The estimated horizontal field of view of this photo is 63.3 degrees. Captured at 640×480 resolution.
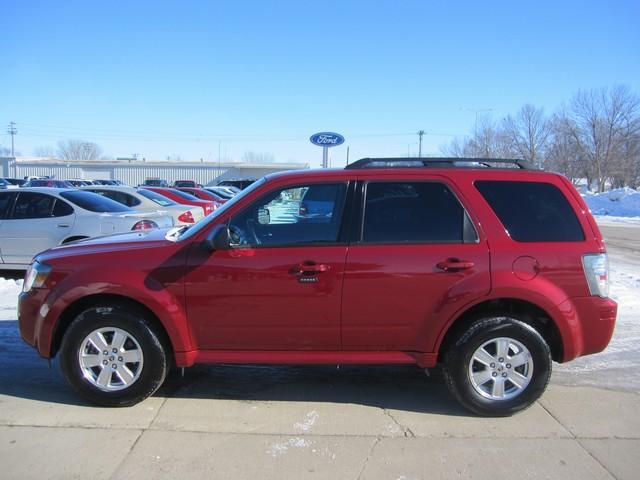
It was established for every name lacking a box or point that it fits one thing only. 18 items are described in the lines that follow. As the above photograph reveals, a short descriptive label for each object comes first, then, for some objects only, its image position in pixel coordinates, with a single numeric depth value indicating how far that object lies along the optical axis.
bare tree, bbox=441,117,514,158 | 54.88
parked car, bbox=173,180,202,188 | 42.53
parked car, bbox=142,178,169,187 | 46.08
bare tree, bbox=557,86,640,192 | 51.44
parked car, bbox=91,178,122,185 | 47.38
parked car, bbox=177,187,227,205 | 23.41
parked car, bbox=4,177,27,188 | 42.56
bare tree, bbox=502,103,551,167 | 54.03
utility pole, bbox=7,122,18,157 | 90.03
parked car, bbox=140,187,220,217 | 14.69
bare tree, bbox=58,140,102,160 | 121.25
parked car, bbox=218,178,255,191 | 38.39
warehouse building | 73.00
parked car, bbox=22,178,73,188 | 30.15
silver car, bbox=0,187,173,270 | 8.52
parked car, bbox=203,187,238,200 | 29.06
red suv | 3.80
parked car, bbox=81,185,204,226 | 10.88
